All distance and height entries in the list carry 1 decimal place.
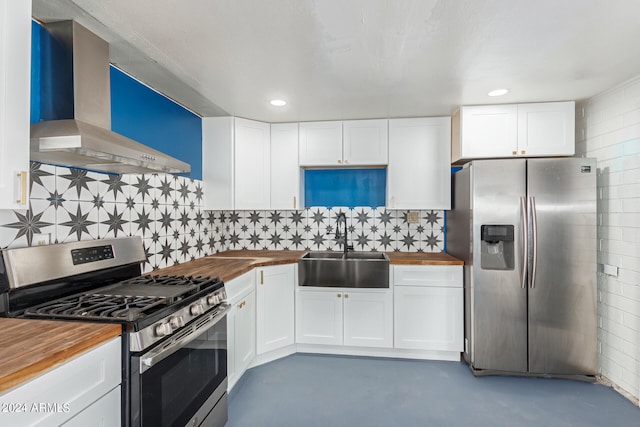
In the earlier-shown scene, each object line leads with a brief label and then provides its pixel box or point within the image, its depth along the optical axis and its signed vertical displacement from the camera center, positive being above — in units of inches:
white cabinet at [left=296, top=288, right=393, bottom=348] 105.5 -36.8
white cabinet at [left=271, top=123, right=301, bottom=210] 120.6 +19.2
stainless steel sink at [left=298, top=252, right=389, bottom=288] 103.9 -20.5
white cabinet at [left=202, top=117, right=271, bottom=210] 113.2 +19.9
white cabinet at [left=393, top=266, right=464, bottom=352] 103.1 -32.7
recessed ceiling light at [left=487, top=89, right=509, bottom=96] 89.4 +36.9
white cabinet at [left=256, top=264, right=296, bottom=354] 100.9 -32.3
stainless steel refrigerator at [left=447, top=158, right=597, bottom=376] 90.4 -16.3
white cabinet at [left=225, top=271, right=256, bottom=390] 81.8 -33.0
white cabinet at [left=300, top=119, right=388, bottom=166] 116.4 +28.2
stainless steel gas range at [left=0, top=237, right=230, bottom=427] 46.3 -16.7
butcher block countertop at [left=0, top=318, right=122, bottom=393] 31.8 -16.2
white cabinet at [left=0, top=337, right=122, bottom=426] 31.8 -21.6
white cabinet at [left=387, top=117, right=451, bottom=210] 112.9 +19.1
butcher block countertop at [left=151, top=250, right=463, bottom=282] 85.6 -16.1
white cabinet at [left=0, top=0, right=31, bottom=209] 41.6 +16.5
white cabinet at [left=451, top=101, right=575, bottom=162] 98.3 +28.0
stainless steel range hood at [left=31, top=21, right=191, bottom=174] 49.7 +22.2
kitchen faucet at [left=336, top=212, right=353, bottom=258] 125.4 -6.4
